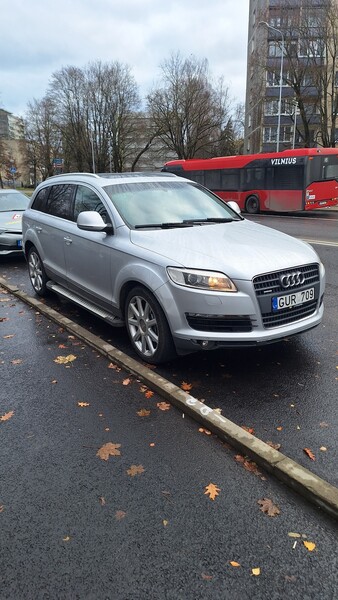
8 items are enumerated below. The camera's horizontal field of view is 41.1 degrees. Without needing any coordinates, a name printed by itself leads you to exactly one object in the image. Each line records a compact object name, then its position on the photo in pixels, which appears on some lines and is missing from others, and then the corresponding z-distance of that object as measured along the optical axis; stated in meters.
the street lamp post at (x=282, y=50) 31.42
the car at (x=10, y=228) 9.62
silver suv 3.70
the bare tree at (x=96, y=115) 55.03
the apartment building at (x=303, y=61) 30.19
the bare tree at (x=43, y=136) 60.00
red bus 20.23
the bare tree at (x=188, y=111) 46.28
